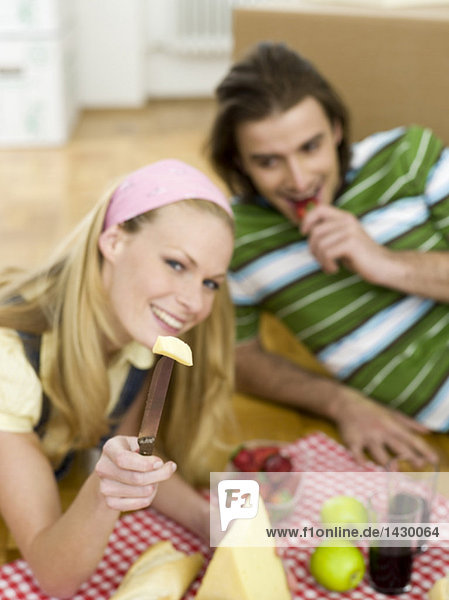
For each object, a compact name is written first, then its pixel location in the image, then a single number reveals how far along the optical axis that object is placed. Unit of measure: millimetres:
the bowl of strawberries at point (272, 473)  1413
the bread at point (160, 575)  1169
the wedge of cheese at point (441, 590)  1100
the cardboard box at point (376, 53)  1998
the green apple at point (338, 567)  1210
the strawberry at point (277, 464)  1495
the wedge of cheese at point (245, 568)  1068
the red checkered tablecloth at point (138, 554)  1232
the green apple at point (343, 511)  1288
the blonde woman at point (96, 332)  1164
